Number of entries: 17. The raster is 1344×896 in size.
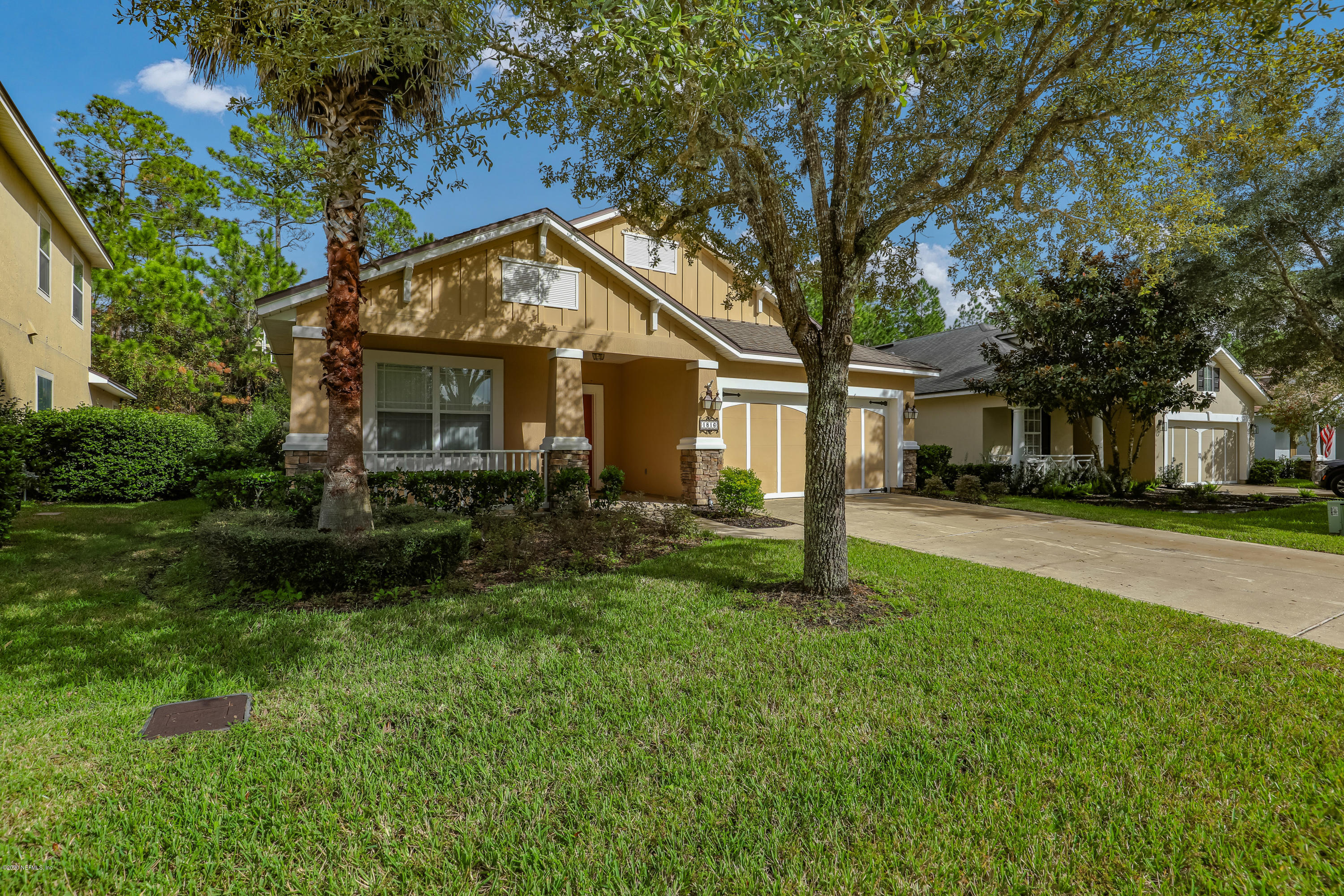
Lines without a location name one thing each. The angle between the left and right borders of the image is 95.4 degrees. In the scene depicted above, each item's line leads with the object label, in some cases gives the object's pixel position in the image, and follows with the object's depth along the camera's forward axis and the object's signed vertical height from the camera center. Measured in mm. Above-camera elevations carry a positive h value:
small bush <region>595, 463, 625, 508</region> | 10703 -680
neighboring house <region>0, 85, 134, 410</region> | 10281 +3345
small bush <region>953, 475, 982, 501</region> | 14039 -932
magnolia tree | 13469 +2376
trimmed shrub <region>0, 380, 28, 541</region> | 7000 -277
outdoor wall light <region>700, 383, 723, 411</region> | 11914 +921
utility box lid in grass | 3215 -1484
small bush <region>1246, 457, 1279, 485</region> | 22703 -890
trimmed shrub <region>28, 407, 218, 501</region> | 11742 -169
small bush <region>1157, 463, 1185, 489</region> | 18969 -845
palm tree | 4965 +3392
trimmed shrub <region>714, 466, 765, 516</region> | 10852 -824
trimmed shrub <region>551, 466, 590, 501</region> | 10086 -606
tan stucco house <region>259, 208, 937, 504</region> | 9508 +1619
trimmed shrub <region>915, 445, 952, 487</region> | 16578 -402
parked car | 16156 -754
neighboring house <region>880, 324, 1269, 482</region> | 18016 +744
